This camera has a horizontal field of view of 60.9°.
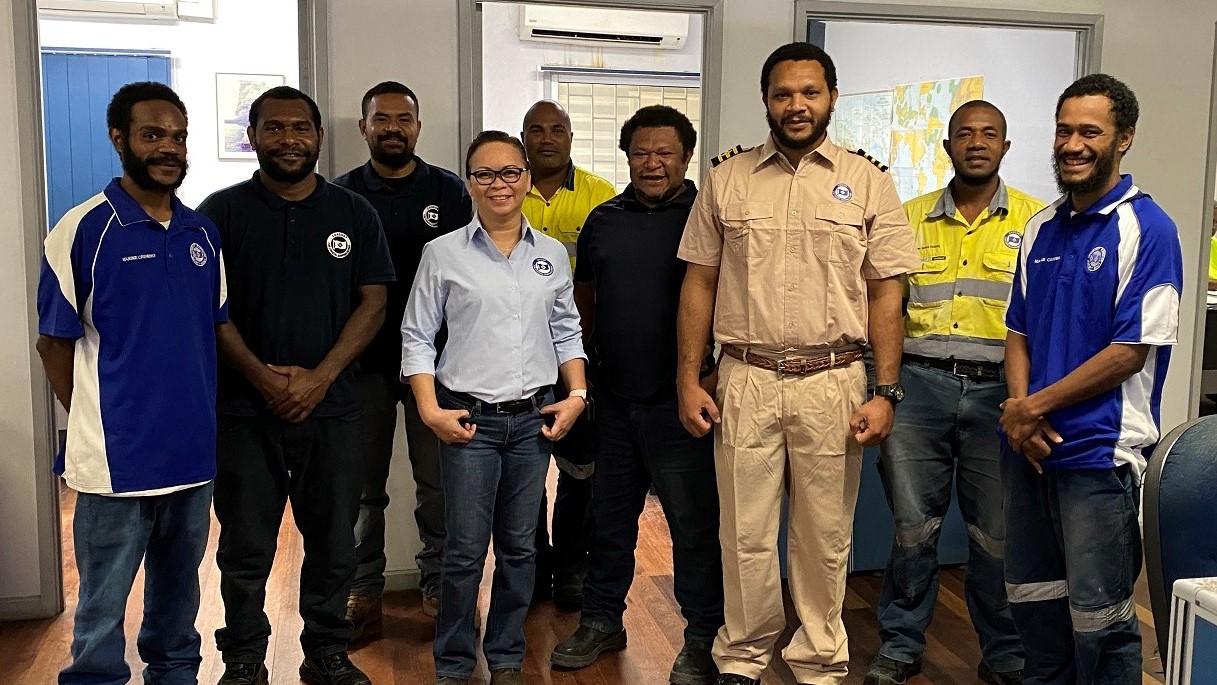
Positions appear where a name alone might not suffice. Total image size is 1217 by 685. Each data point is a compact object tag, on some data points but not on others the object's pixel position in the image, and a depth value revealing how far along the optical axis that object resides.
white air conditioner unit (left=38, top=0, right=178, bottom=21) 5.67
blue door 5.71
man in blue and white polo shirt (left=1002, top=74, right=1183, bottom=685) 2.22
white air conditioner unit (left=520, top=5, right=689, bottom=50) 5.40
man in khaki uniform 2.62
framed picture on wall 6.01
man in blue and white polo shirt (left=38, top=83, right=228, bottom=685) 2.30
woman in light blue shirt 2.67
